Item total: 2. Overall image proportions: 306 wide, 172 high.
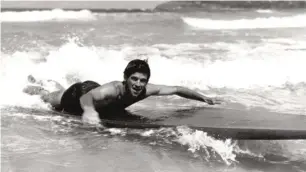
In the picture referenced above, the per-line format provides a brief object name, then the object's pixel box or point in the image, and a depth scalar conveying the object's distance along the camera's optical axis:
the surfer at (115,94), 3.77
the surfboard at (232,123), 3.54
